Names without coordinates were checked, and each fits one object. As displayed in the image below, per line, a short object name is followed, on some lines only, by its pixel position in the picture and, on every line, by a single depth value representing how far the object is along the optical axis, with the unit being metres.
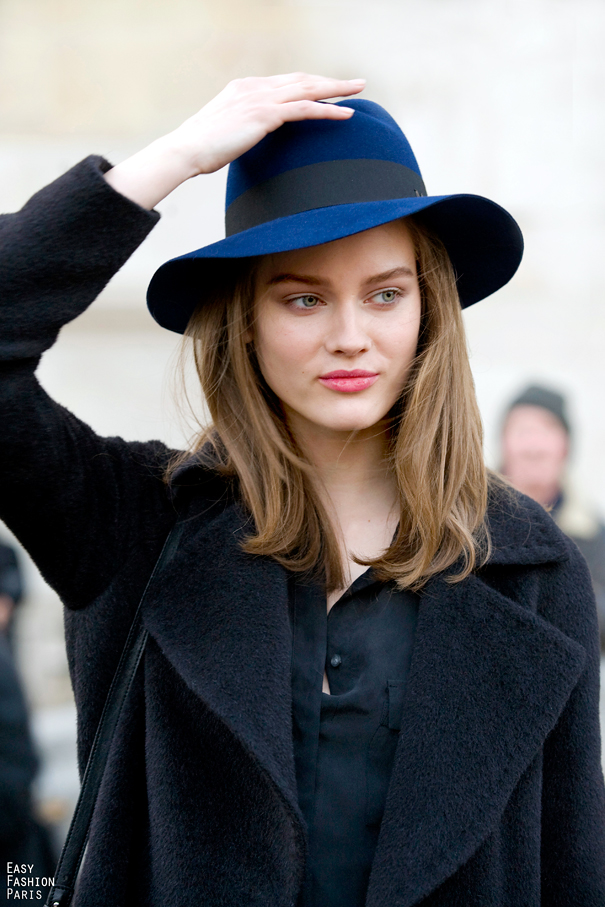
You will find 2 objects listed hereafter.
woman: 1.27
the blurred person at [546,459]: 3.66
